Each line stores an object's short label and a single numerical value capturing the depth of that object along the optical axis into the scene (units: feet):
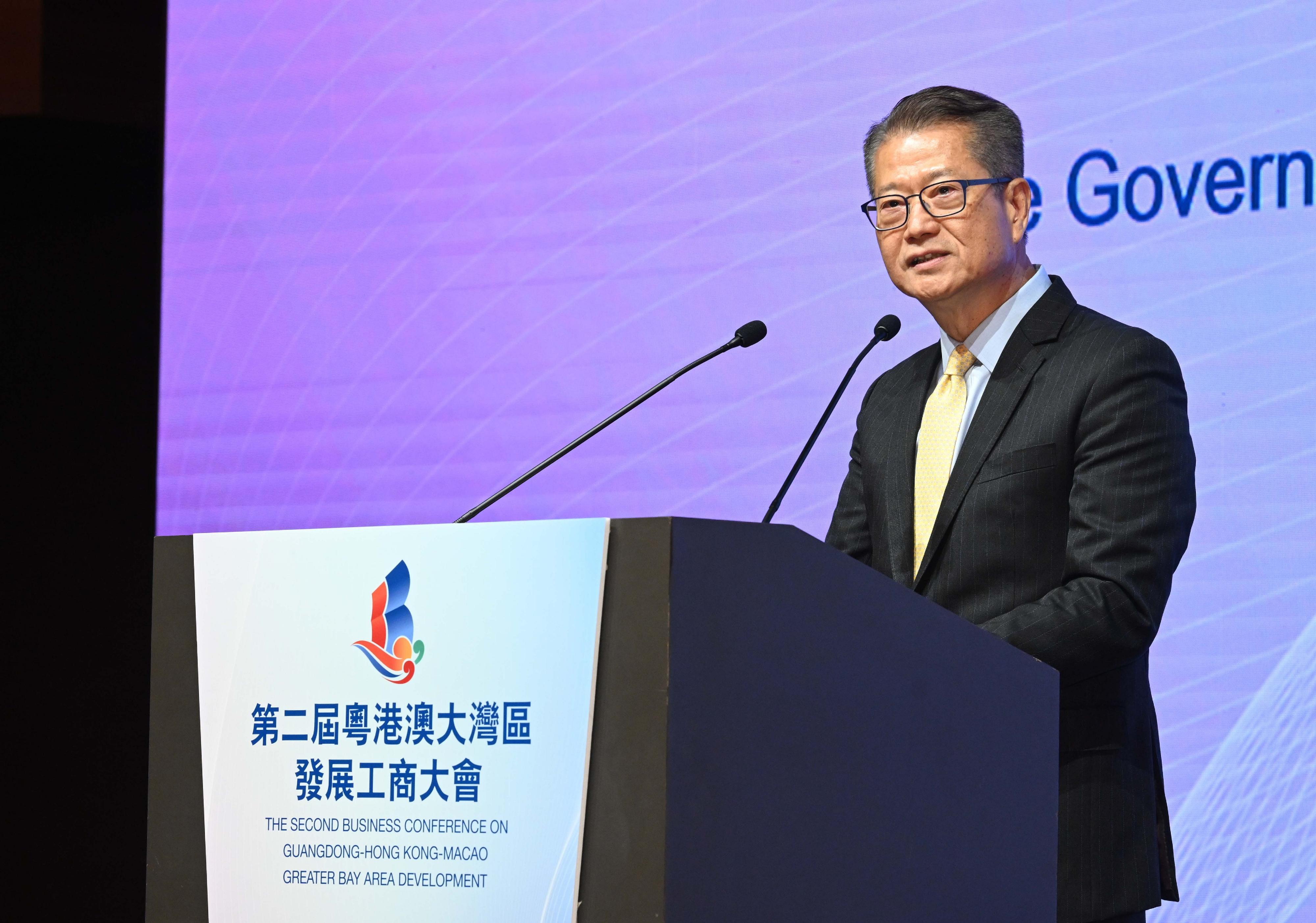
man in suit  19.94
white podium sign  18.65
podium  18.53
